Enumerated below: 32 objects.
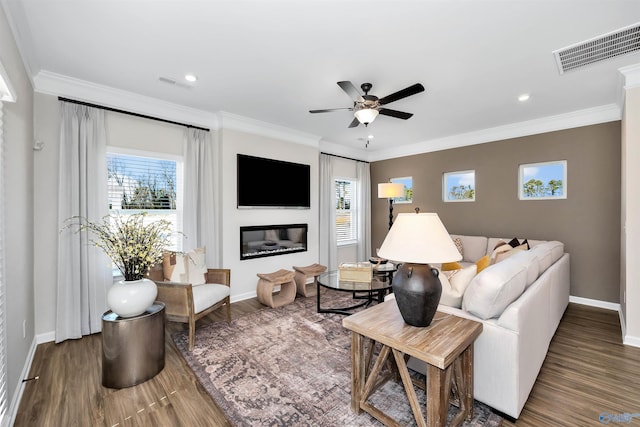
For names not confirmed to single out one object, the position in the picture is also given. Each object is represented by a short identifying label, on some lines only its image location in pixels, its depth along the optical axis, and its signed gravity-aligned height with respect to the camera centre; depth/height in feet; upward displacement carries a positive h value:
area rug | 5.94 -4.35
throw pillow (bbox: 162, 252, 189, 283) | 10.03 -1.94
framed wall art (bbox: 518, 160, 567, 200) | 13.80 +1.54
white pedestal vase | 7.07 -2.15
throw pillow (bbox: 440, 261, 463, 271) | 8.51 -1.75
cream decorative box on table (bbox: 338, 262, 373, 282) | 10.86 -2.41
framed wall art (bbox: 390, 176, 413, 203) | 19.36 +1.56
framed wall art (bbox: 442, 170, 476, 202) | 16.71 +1.58
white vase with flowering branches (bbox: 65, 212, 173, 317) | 7.11 -1.29
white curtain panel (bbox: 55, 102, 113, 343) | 9.36 +0.07
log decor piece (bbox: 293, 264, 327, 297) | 13.91 -3.17
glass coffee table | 10.30 -2.84
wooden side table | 4.72 -2.62
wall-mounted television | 13.96 +1.65
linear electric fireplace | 14.10 -1.46
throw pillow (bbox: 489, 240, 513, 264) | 11.51 -1.71
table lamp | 5.32 -0.91
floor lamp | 16.76 +1.34
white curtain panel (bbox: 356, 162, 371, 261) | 20.83 +0.02
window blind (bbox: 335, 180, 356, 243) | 19.88 +0.08
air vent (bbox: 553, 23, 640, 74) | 7.36 +4.65
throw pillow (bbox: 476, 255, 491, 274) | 8.07 -1.56
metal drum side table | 6.94 -3.46
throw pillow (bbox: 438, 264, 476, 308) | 6.68 -1.84
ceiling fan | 8.28 +3.65
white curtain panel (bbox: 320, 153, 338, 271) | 17.98 -0.15
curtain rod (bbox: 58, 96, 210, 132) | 9.61 +4.02
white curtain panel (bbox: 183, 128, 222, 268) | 12.24 +0.89
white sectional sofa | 5.60 -2.56
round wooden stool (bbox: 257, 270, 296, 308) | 12.57 -3.55
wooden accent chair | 8.87 -2.86
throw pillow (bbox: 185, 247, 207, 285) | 10.51 -2.04
